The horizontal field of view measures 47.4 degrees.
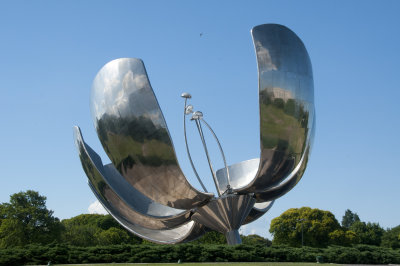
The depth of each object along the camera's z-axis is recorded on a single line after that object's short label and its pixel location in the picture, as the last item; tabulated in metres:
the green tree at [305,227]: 49.56
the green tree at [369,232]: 57.56
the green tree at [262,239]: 68.76
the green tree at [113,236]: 39.93
